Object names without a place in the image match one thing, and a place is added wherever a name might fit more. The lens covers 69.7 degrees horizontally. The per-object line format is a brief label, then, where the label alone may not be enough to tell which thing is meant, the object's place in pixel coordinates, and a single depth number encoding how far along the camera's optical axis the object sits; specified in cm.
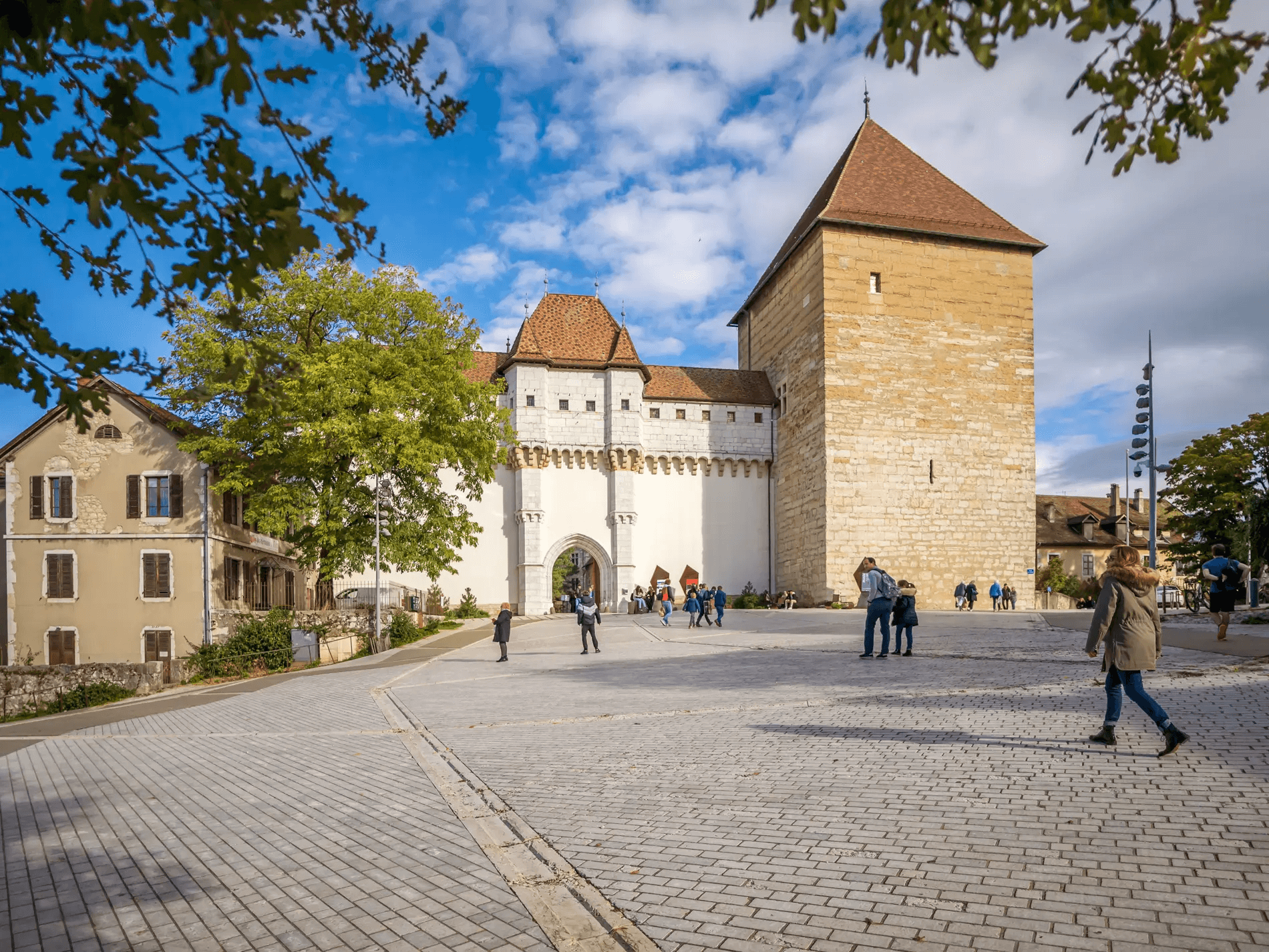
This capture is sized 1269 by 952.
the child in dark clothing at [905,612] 1628
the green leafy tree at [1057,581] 5209
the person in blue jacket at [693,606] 2966
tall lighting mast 2412
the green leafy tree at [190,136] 292
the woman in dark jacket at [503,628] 2102
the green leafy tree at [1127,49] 301
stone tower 4066
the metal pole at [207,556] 2877
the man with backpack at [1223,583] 1568
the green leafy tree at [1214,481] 4344
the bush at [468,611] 4134
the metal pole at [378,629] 2636
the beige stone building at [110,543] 2853
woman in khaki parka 743
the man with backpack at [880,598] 1599
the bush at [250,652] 2266
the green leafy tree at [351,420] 2653
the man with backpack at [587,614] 2144
